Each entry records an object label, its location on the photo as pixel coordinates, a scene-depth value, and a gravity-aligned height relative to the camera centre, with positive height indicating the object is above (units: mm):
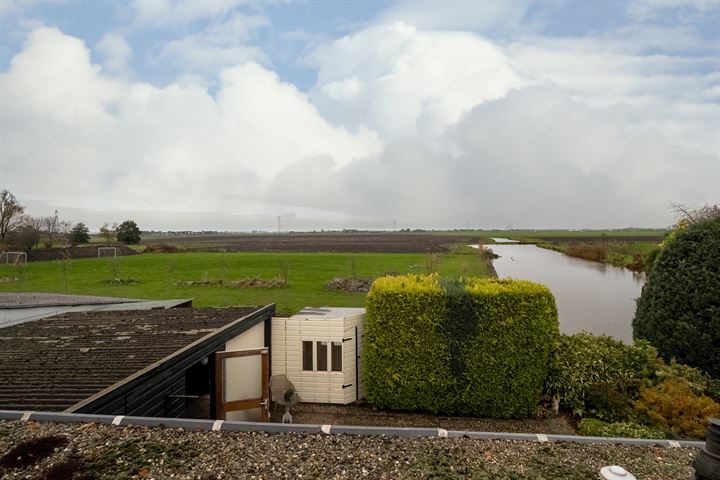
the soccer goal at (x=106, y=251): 46812 -1749
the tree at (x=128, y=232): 66125 +738
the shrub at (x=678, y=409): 7680 -3368
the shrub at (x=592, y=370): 9453 -3132
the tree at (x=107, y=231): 62281 +849
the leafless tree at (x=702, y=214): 10154 +656
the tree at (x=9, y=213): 45562 +2612
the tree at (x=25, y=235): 44406 +74
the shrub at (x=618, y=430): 7430 -3675
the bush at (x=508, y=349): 9398 -2586
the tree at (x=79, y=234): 62319 +371
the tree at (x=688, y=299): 8789 -1377
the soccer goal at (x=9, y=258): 36475 -2114
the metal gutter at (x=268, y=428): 4902 -2353
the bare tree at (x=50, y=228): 53606 +1166
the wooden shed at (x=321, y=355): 10562 -3126
